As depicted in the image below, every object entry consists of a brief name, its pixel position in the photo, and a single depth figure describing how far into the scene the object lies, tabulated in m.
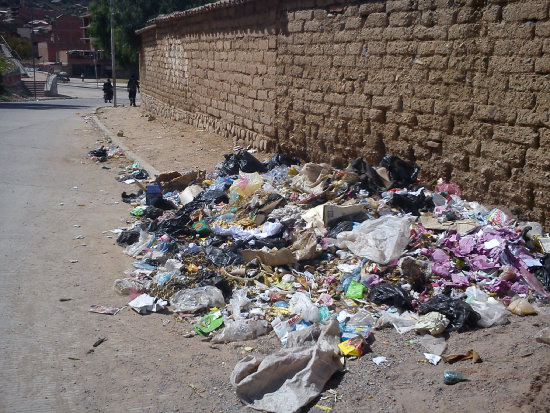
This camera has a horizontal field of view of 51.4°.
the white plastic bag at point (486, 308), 4.79
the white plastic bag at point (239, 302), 5.44
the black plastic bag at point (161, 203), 9.01
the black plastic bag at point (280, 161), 10.28
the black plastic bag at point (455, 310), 4.76
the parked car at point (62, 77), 58.51
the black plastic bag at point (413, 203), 6.99
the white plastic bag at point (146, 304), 5.61
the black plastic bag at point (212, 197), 8.85
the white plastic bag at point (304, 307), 5.13
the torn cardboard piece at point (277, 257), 6.24
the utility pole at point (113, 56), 27.89
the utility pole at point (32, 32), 42.82
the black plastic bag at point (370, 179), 7.79
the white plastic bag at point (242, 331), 5.07
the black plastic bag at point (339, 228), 6.69
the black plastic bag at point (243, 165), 10.14
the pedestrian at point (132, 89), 28.17
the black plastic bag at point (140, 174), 11.68
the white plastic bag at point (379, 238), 5.91
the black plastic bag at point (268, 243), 6.78
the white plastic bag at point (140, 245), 7.22
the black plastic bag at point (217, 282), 5.88
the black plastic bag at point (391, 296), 5.23
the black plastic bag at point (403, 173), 7.64
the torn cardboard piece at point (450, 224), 6.23
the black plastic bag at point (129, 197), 9.92
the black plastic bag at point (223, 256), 6.49
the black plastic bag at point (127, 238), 7.61
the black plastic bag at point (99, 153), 13.97
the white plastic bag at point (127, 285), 5.96
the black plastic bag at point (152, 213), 8.72
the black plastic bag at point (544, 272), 5.25
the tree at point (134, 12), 34.22
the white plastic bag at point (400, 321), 4.91
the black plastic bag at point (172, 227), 7.61
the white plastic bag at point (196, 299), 5.61
